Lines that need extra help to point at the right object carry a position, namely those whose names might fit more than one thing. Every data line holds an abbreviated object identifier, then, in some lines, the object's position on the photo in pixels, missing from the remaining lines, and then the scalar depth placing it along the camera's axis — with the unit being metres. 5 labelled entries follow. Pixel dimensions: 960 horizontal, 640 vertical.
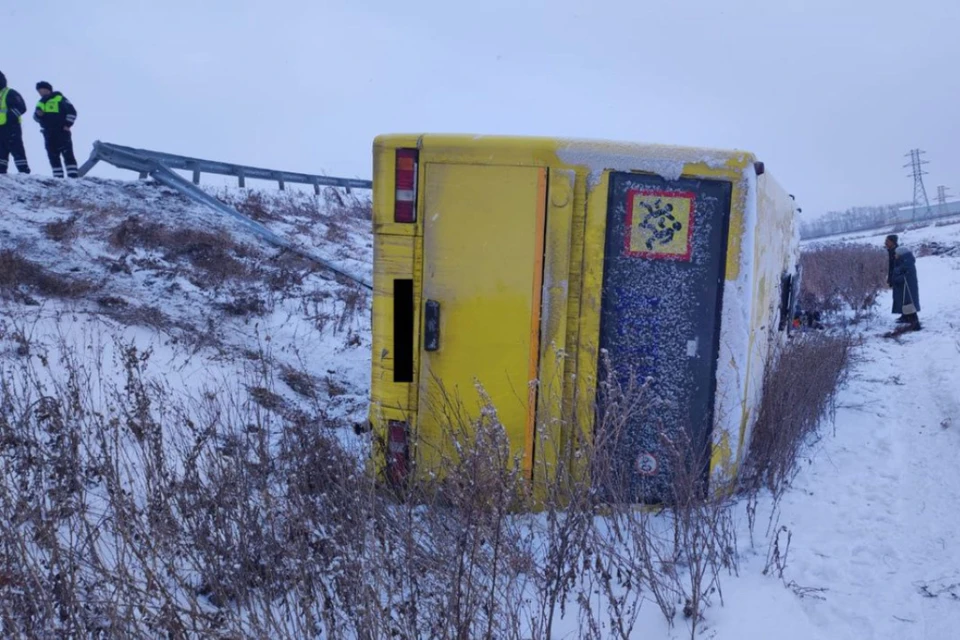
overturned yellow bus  3.14
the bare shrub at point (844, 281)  13.20
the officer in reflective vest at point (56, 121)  10.00
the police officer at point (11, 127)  9.76
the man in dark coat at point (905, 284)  10.56
